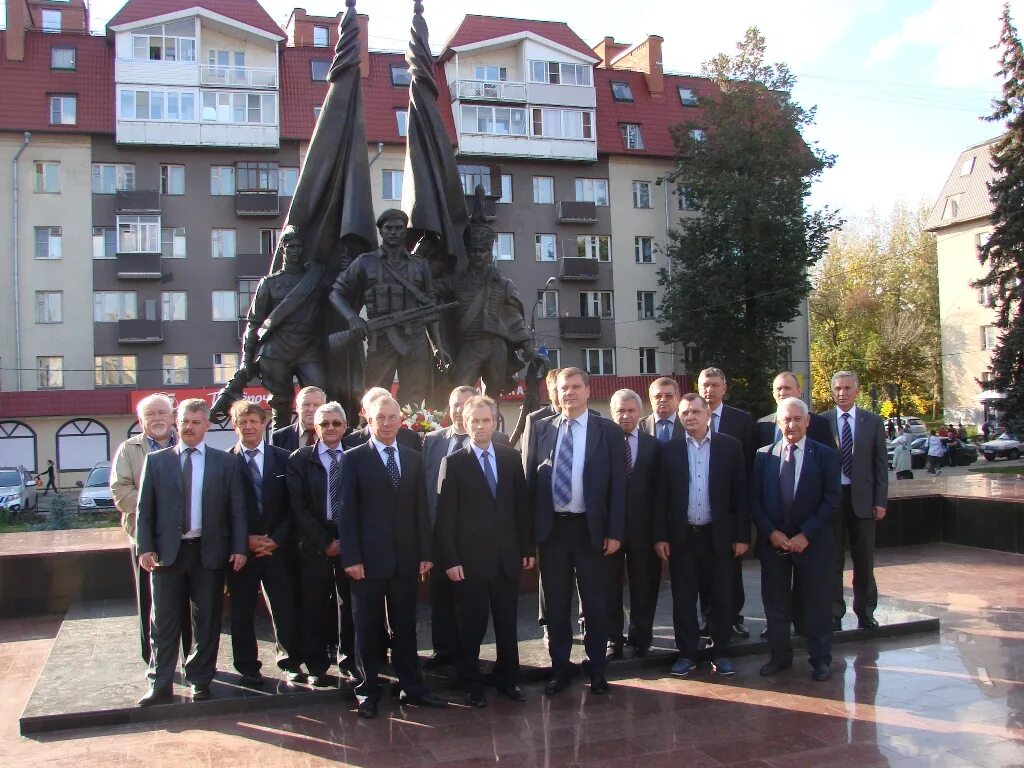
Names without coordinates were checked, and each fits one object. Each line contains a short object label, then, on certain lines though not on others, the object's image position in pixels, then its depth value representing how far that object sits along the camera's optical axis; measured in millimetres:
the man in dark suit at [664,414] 7051
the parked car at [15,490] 21825
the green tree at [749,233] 35844
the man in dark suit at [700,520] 6379
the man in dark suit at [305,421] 6801
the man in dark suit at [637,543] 6500
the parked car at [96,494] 20250
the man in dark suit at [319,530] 6047
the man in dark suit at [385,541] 5676
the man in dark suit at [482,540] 5852
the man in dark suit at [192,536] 5777
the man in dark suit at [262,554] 6160
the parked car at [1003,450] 32719
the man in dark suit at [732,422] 7184
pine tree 27375
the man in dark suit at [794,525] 6309
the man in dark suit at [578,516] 6016
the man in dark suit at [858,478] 7398
